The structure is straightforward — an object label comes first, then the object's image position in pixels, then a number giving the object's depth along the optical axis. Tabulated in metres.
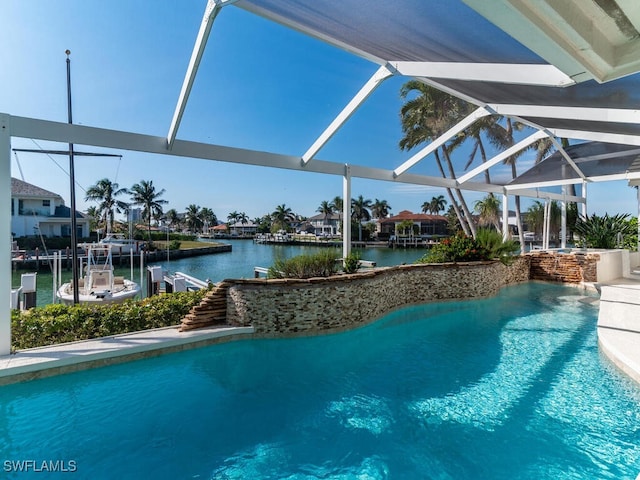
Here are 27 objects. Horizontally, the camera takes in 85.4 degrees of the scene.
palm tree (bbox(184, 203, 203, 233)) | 80.00
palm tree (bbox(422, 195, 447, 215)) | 72.62
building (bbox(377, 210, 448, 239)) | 57.53
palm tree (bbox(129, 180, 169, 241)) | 56.19
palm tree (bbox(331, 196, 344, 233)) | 72.71
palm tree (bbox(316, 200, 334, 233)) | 74.72
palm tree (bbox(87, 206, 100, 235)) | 51.42
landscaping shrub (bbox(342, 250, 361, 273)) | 8.03
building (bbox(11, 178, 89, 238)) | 31.34
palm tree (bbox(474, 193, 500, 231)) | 21.49
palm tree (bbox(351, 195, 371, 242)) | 67.75
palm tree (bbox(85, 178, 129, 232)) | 51.12
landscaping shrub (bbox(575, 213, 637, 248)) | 13.56
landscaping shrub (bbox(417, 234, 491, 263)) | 10.31
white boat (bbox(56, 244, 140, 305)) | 11.55
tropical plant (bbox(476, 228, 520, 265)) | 10.88
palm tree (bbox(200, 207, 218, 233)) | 90.59
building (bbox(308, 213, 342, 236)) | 71.44
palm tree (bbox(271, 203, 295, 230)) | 78.31
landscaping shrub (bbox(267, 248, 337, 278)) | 7.39
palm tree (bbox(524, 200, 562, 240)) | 28.91
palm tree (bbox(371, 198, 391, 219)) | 74.25
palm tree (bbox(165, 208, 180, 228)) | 81.12
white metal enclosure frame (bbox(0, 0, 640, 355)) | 2.78
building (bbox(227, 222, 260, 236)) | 92.00
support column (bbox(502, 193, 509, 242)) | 13.63
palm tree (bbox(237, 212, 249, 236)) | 100.00
